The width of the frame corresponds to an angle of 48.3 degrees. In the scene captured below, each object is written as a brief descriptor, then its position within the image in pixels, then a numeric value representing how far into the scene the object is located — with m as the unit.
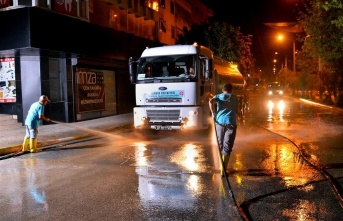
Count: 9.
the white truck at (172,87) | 12.98
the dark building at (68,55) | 15.74
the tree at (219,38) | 31.58
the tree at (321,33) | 22.34
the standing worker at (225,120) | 8.16
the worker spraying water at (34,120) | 11.12
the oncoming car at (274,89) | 47.44
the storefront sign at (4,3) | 16.11
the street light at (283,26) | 44.11
